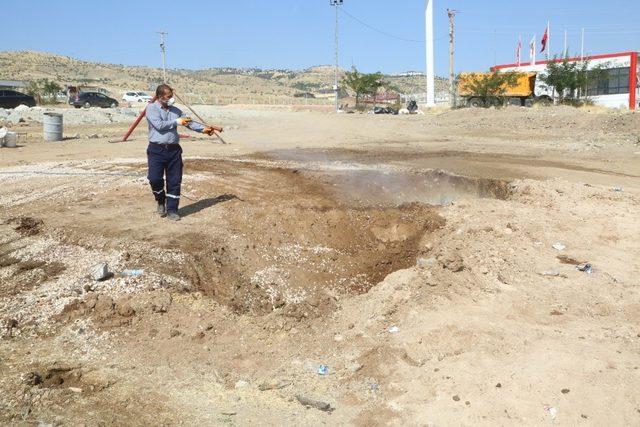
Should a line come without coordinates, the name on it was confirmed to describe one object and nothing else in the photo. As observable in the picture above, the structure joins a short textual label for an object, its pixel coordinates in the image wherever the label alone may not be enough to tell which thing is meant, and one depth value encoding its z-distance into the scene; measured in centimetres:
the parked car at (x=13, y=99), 3238
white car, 4809
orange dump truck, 3709
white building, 3872
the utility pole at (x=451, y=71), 3891
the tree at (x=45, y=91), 4180
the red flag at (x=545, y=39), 4494
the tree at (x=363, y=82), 4712
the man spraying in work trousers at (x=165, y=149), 659
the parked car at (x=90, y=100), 3728
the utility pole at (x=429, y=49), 4169
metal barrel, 1677
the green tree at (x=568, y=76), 3700
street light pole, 4470
